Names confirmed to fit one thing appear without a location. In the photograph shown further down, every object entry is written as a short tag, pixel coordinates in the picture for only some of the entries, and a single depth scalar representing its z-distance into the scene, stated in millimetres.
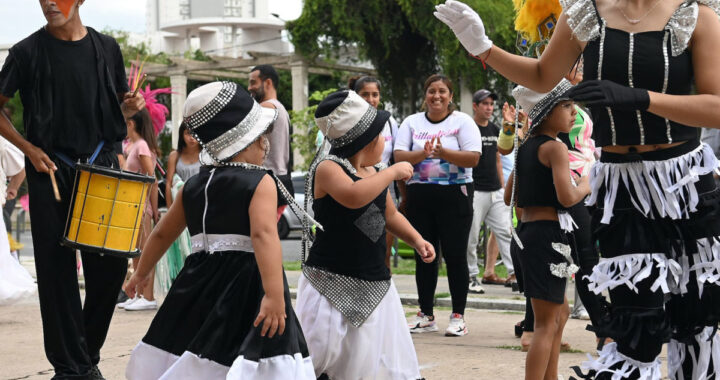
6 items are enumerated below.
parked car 21891
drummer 5172
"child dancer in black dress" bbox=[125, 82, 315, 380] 4002
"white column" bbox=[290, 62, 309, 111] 36156
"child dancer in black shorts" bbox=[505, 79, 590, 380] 5133
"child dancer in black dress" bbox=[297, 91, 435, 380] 4973
